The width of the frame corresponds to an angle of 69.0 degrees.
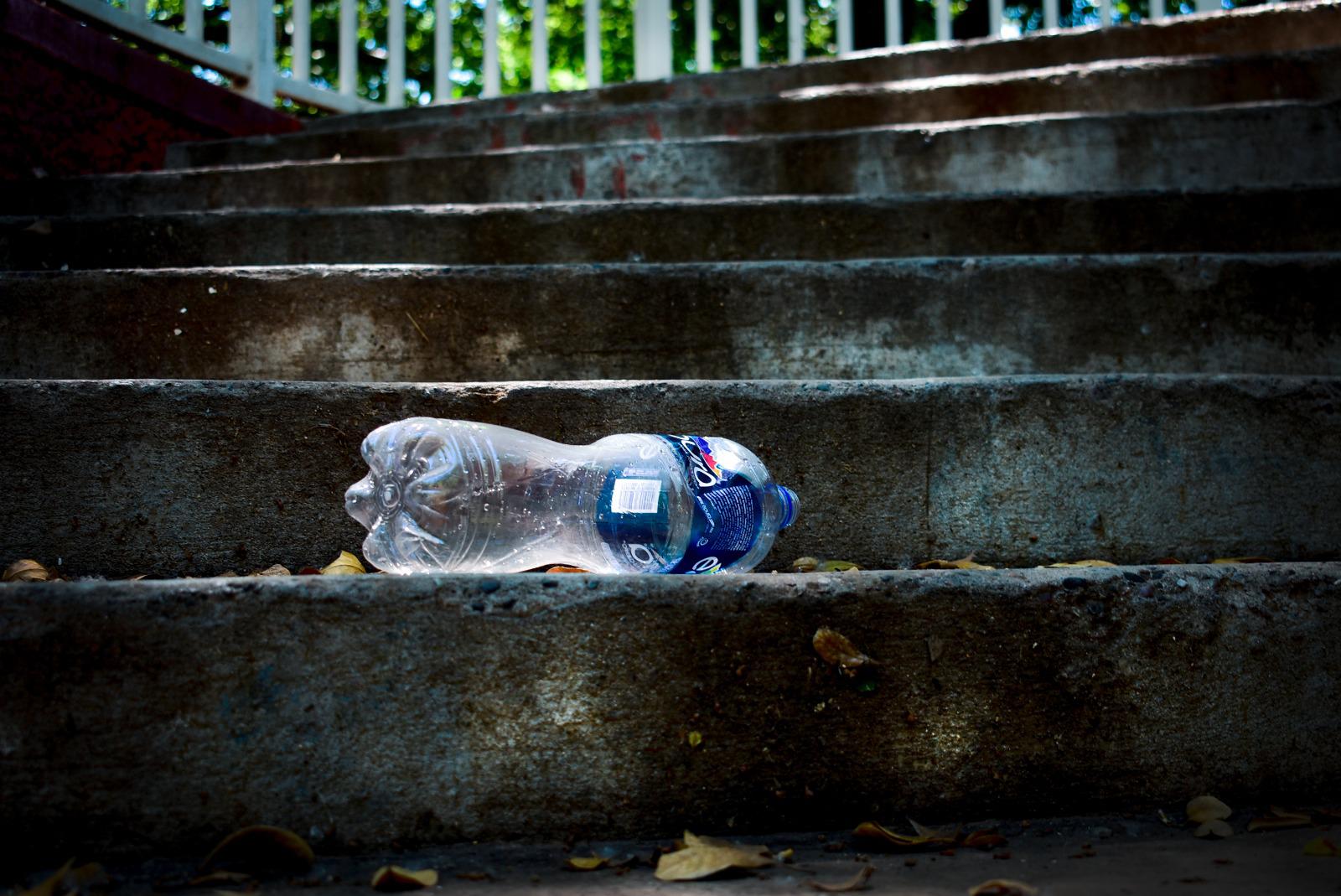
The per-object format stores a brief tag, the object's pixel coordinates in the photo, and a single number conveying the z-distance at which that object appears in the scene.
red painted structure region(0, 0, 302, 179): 3.31
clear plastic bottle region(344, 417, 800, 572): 1.62
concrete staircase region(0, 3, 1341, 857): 1.21
